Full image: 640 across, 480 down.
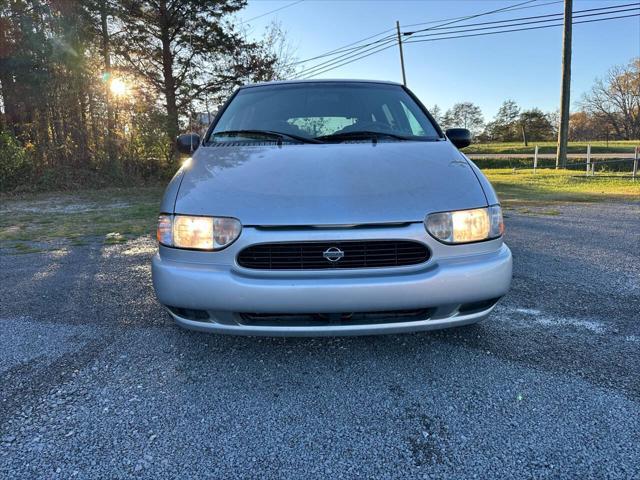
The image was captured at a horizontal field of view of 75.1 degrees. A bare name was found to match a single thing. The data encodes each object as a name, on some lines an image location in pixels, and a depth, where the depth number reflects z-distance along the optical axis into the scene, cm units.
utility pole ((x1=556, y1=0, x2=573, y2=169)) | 1450
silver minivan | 182
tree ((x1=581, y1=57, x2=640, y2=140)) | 4862
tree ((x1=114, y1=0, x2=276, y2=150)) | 1332
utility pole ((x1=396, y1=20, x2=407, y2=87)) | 2303
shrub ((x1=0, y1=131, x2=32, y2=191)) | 1020
